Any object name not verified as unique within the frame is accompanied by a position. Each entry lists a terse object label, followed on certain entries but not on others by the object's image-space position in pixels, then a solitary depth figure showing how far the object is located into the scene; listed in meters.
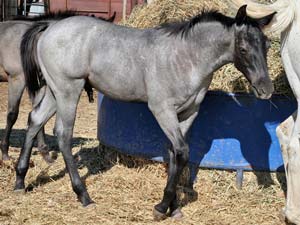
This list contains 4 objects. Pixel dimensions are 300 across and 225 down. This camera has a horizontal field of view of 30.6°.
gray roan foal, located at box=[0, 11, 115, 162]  6.09
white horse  4.25
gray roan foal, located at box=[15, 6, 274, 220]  4.20
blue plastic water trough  5.02
